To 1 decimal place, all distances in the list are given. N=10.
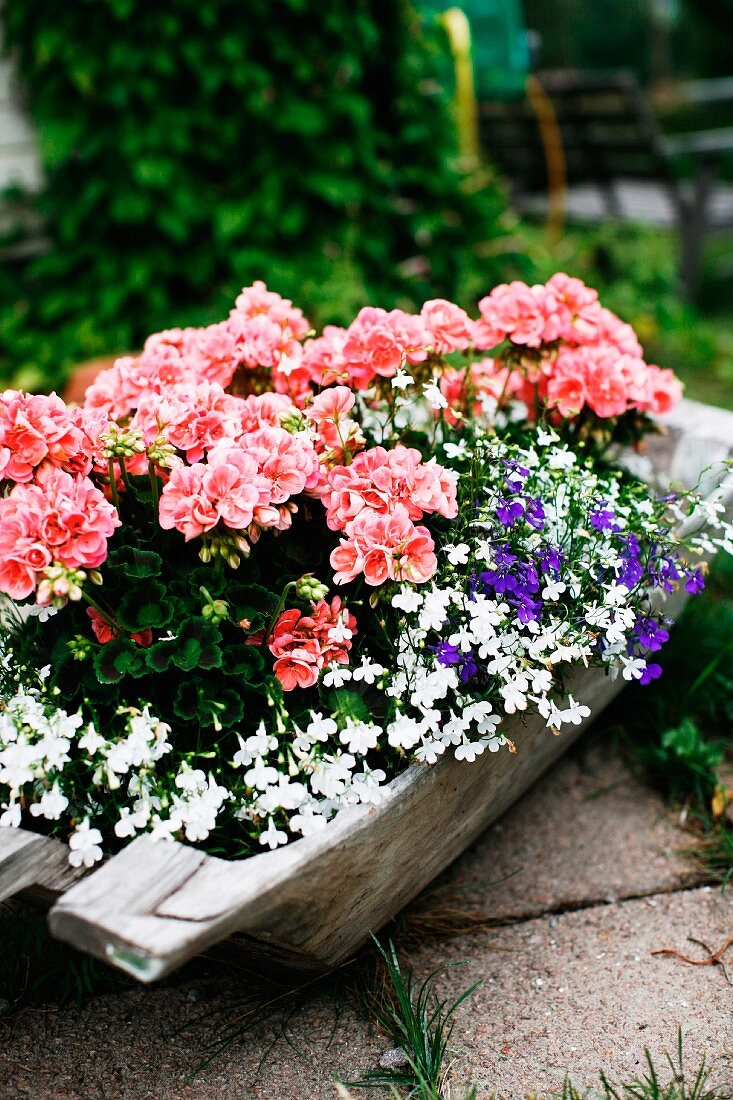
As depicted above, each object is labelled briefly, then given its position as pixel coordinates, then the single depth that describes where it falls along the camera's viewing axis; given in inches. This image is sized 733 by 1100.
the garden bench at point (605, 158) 204.5
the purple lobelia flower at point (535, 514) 65.4
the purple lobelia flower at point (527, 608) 61.3
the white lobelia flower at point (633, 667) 63.7
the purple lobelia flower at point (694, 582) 67.0
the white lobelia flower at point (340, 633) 60.3
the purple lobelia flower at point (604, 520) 66.5
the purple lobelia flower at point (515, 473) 66.0
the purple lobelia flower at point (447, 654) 59.8
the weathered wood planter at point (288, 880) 45.9
